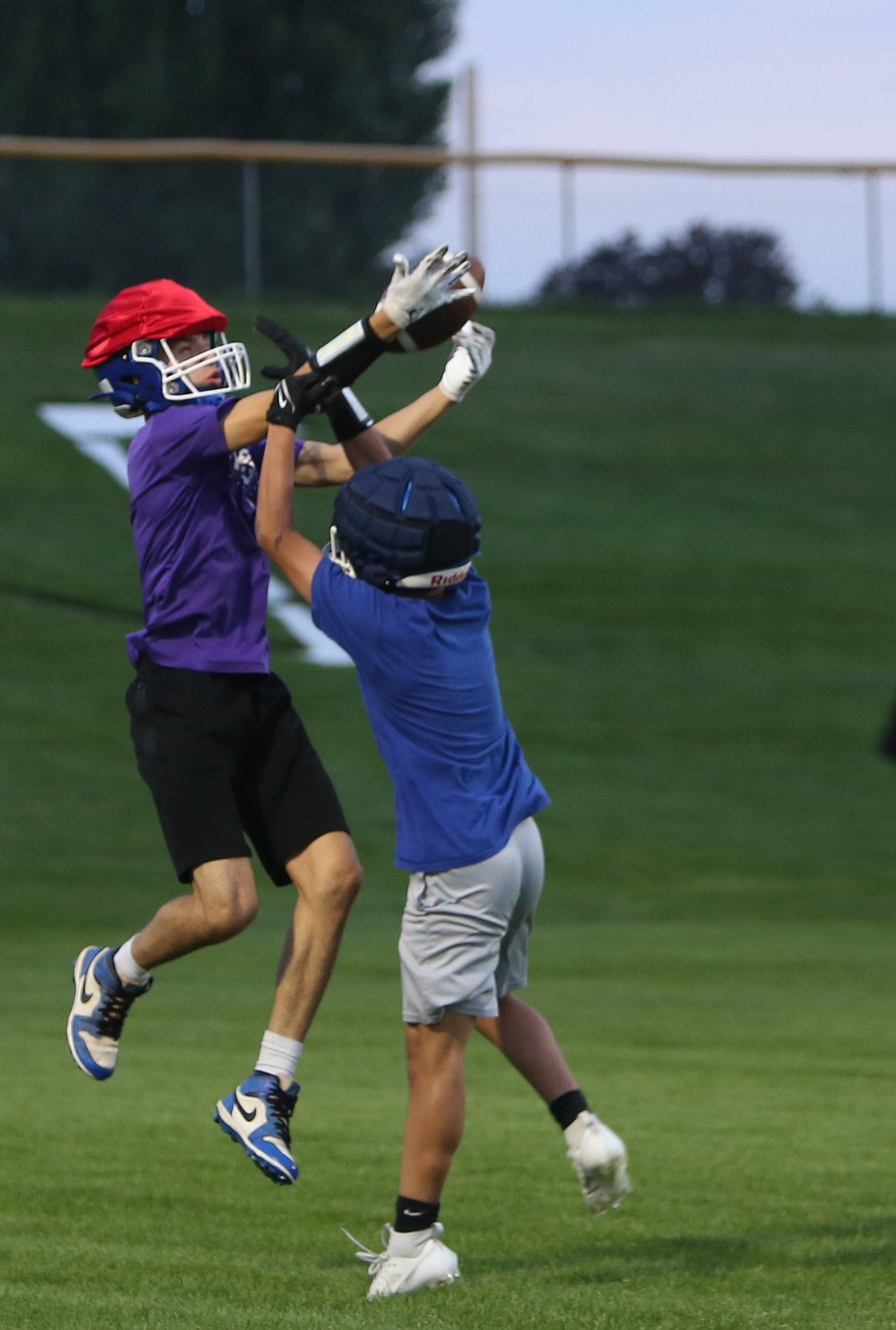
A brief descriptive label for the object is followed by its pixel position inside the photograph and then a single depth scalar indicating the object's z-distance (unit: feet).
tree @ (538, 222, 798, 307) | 231.09
